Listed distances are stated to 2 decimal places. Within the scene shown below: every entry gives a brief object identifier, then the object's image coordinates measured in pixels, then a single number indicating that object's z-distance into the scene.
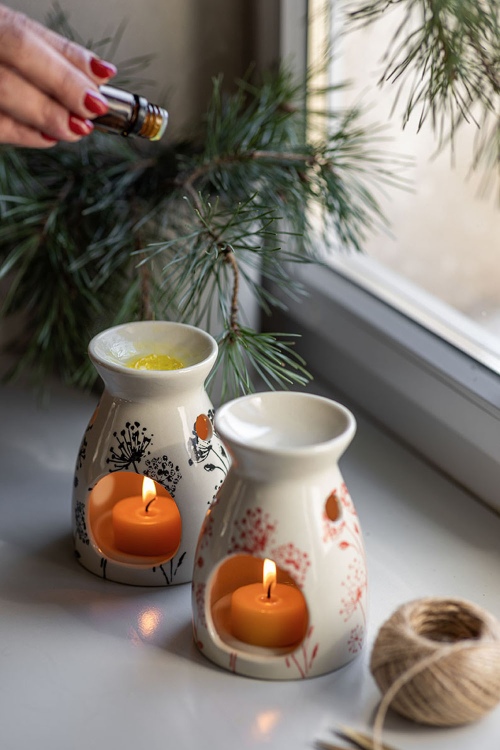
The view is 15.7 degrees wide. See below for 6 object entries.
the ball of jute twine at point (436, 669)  0.81
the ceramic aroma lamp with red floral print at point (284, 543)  0.85
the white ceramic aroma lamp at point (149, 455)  0.92
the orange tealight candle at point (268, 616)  0.88
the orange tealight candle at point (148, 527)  0.94
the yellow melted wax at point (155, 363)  0.93
